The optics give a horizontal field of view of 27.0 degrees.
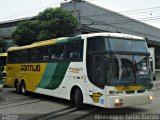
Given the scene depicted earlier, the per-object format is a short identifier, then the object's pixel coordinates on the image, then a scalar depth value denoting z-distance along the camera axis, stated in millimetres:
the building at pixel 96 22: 41375
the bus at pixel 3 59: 28797
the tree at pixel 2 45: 45534
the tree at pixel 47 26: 34844
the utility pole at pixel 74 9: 36103
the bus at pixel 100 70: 11523
